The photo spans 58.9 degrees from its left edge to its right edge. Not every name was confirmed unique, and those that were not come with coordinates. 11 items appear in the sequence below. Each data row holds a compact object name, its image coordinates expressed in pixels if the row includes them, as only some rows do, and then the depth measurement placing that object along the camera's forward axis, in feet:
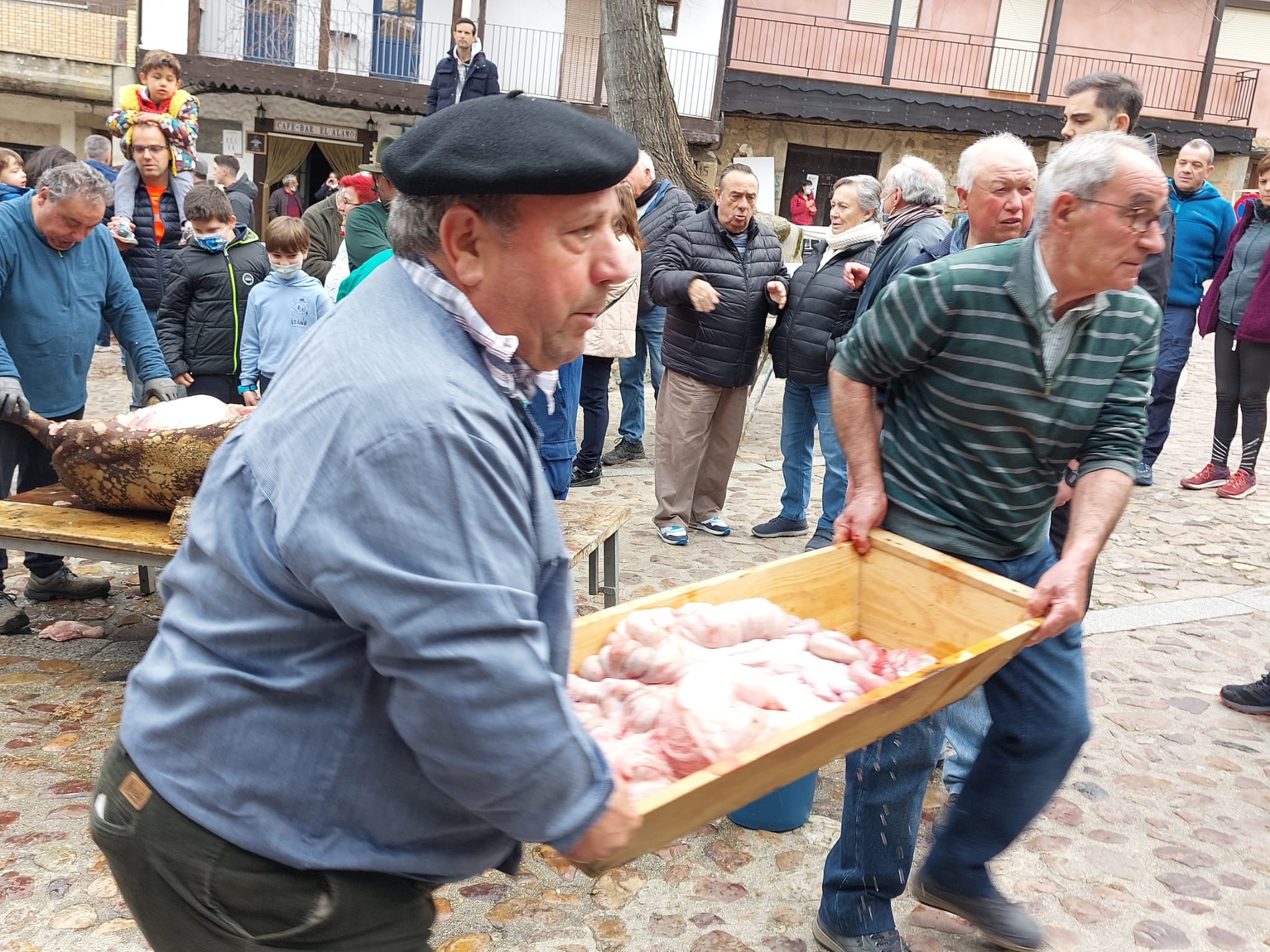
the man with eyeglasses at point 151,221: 24.80
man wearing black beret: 4.59
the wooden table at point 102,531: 14.32
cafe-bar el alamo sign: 78.07
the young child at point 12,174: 31.65
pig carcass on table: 14.87
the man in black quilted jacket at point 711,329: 22.04
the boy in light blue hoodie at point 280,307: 20.83
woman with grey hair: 21.26
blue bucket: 12.12
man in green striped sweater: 8.82
